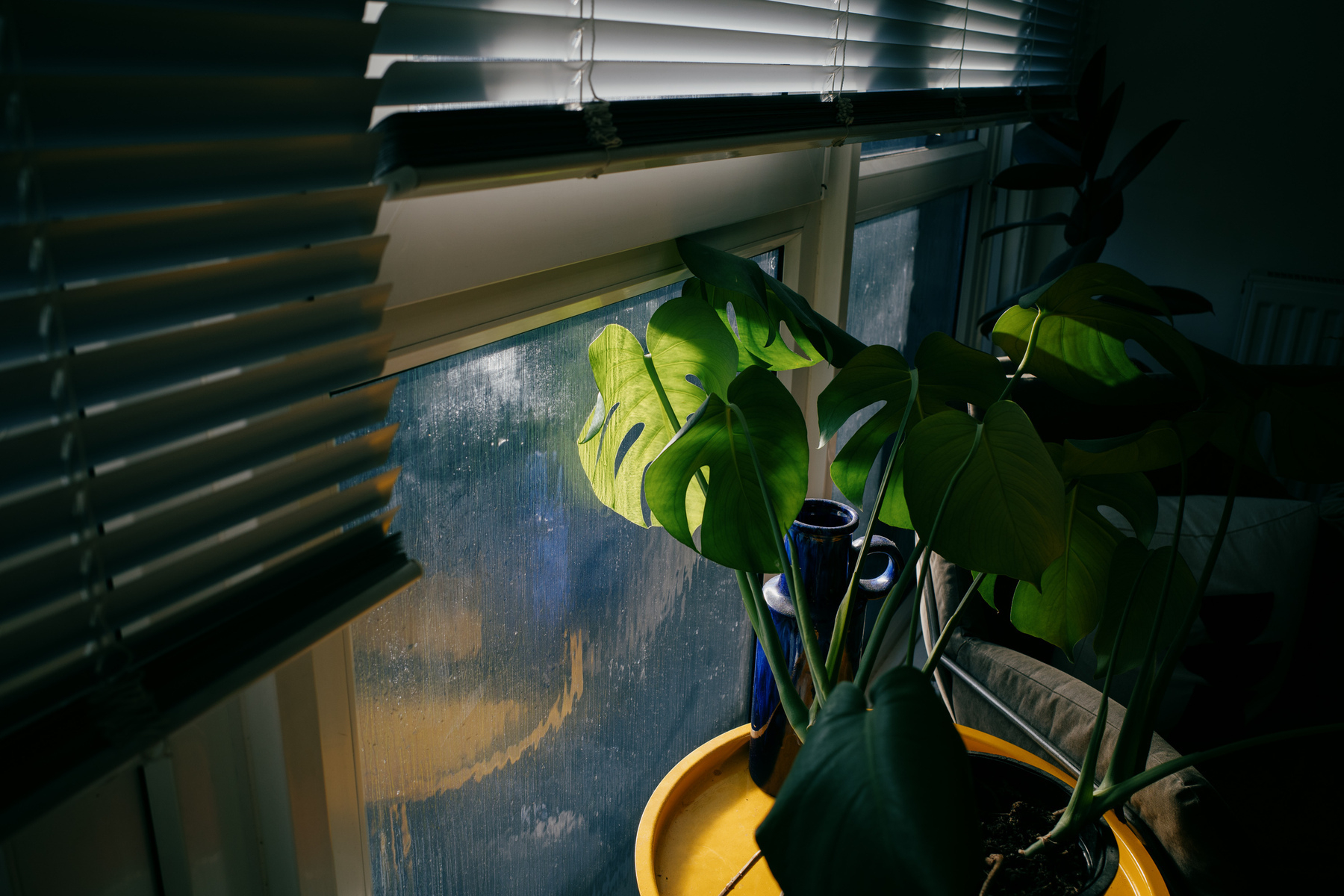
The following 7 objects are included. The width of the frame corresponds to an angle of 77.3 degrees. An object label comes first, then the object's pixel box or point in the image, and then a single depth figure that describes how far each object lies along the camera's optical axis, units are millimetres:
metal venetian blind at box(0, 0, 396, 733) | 360
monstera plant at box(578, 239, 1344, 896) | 614
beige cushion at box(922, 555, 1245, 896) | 881
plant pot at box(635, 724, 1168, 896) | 872
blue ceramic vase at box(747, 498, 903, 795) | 940
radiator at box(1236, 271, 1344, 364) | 2182
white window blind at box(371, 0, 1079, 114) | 528
